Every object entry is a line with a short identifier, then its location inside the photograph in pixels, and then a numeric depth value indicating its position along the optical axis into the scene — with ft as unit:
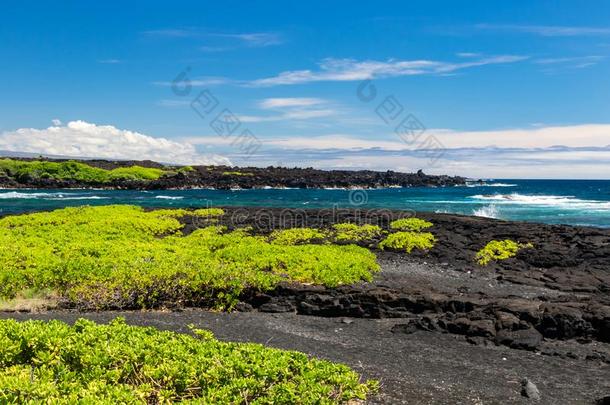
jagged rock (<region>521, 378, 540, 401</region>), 27.55
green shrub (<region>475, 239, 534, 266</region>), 72.60
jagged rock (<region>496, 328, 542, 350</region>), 36.40
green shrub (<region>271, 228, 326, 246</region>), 79.74
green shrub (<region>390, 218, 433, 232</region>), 91.95
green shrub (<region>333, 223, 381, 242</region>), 84.28
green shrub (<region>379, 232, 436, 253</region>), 77.66
